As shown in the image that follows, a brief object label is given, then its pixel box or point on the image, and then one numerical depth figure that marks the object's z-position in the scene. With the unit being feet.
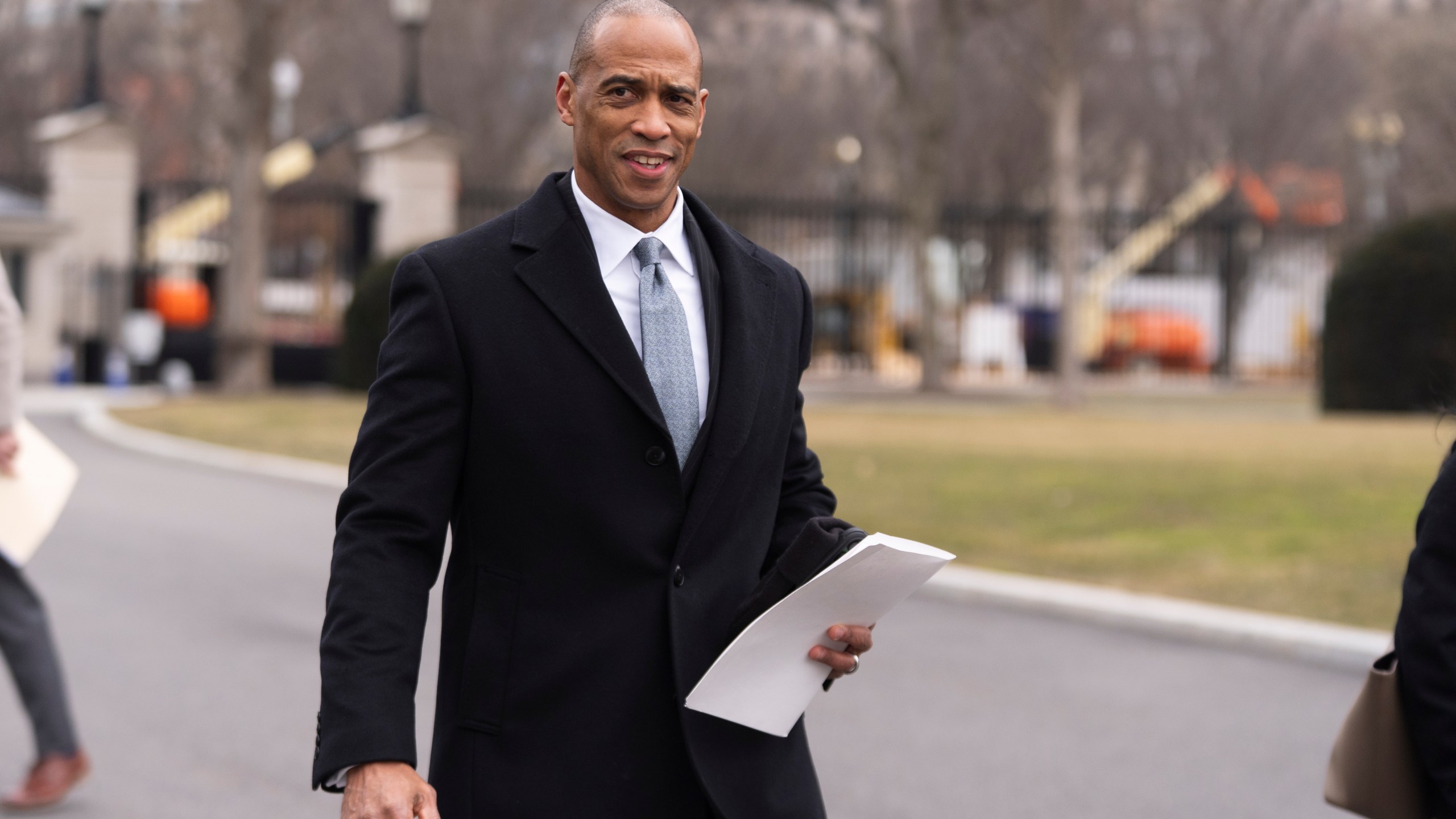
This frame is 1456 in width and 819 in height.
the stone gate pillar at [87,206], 90.99
